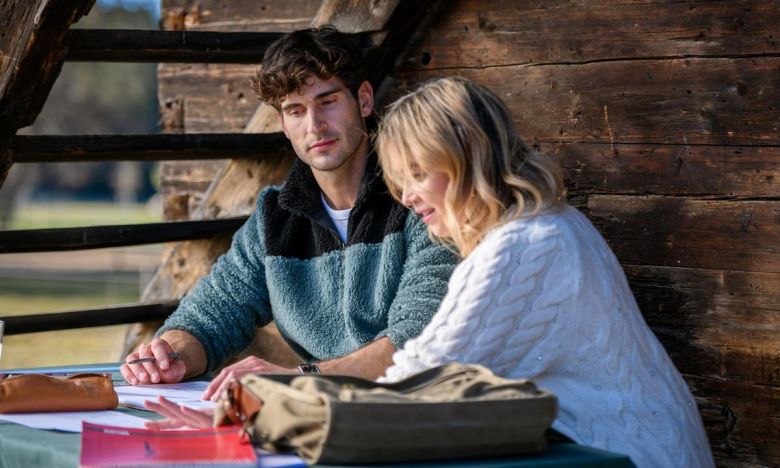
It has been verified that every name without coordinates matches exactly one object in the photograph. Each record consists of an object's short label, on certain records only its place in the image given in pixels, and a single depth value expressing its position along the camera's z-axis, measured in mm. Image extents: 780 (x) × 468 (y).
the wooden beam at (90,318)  3789
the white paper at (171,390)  2770
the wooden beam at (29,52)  3086
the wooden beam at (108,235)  3646
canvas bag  1877
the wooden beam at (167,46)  3295
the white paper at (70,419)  2311
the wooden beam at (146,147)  3449
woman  2314
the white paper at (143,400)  2580
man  3227
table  1975
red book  1932
